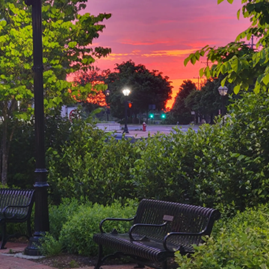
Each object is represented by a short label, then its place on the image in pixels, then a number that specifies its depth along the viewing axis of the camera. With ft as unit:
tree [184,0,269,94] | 18.56
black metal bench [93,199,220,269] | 18.47
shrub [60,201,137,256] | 23.65
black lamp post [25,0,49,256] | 25.64
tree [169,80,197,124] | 449.89
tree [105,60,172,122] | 320.70
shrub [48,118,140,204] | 31.86
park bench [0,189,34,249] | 28.30
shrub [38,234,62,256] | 24.11
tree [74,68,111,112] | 345.08
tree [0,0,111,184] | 40.72
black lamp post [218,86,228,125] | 151.02
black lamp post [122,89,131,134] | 168.39
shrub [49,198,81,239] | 26.94
